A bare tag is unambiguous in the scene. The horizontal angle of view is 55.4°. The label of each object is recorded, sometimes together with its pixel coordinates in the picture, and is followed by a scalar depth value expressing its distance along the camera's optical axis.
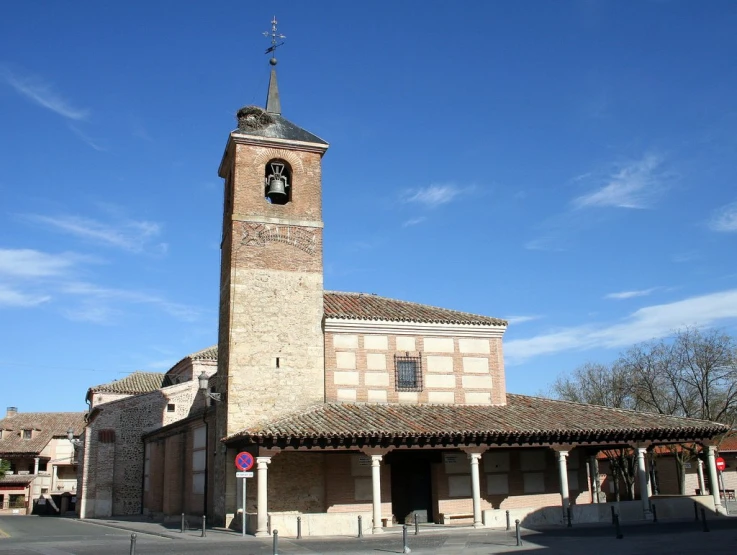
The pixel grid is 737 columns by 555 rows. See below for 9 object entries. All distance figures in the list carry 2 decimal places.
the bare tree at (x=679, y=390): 37.78
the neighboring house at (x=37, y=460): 52.47
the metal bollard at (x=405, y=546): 15.39
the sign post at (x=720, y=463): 30.06
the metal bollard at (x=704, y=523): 18.58
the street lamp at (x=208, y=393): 22.98
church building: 21.64
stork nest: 25.83
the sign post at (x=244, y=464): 18.53
